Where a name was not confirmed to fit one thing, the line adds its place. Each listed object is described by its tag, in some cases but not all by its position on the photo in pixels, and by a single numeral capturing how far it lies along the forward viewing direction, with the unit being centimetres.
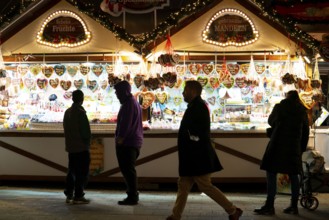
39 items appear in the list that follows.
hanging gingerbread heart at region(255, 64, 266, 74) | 997
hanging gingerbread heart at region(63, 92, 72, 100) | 1059
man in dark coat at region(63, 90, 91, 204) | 779
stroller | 759
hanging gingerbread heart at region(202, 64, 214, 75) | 984
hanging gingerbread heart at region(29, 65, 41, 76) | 1027
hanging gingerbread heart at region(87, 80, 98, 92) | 1026
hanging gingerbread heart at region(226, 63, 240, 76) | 986
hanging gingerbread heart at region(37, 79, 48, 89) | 1025
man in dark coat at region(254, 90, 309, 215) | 709
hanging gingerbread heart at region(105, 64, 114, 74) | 994
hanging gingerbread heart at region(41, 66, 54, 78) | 1015
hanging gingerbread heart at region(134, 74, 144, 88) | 952
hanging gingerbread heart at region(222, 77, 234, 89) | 993
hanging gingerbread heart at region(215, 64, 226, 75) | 986
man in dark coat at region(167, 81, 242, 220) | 620
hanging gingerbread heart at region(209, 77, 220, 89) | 992
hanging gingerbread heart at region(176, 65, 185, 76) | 994
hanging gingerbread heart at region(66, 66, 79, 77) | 1020
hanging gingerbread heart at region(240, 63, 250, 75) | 994
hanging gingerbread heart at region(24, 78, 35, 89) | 1036
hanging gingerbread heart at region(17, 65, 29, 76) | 1031
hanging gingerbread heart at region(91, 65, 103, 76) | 1009
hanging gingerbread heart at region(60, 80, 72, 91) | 1023
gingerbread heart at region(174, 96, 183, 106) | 1026
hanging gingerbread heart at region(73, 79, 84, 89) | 1024
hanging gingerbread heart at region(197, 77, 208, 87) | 993
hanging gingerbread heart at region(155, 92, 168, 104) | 991
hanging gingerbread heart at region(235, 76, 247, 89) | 988
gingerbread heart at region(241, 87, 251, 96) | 1020
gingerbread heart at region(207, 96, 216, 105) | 1034
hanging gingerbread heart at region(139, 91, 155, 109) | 970
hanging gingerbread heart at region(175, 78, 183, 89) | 1004
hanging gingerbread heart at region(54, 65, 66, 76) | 1019
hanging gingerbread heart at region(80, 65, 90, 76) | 1012
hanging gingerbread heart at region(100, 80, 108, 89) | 1029
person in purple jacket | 771
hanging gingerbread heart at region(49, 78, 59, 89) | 1024
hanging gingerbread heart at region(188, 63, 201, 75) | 990
